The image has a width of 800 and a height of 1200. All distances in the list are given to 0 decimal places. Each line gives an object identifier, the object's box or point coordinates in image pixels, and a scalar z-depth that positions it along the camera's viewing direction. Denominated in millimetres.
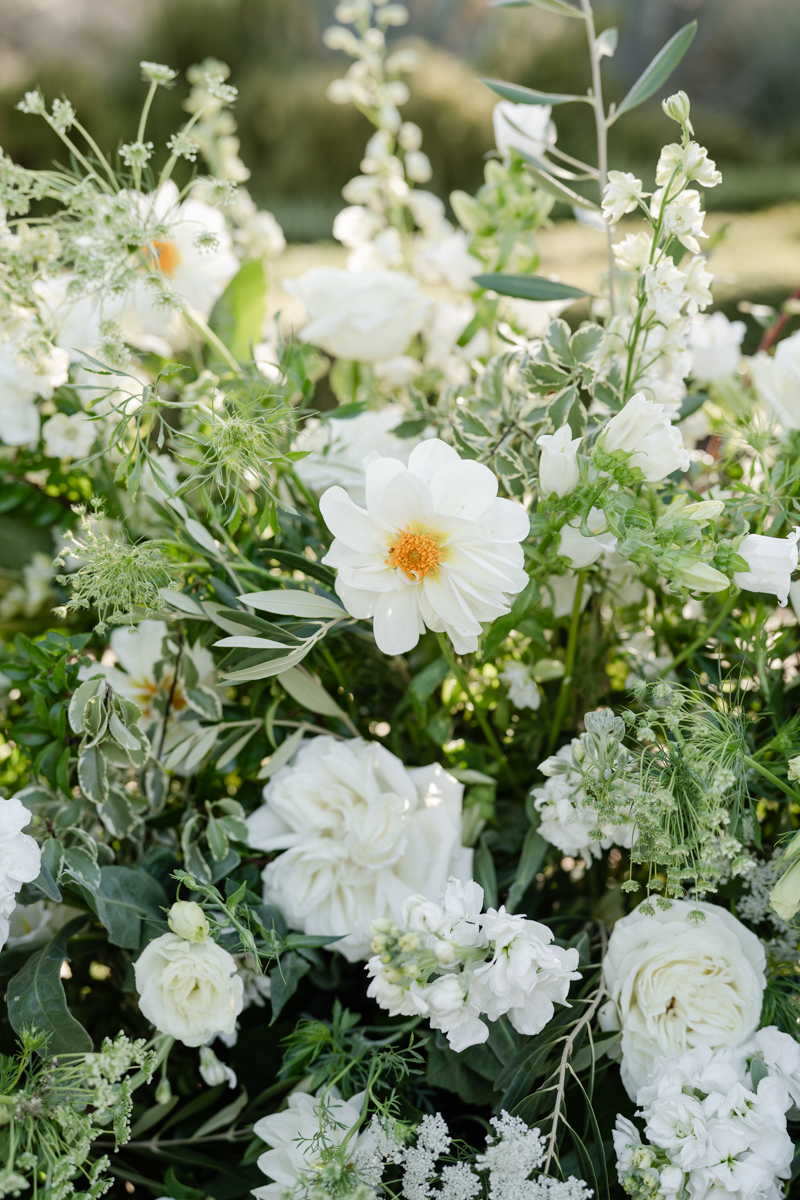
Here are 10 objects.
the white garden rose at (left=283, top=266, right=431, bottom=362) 607
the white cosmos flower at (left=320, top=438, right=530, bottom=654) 366
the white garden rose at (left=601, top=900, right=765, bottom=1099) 415
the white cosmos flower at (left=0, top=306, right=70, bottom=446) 509
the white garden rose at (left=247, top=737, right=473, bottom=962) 458
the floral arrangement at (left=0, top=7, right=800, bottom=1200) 370
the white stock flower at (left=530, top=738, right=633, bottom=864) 417
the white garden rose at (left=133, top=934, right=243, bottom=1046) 395
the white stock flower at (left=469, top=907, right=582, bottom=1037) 346
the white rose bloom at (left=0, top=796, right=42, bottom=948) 374
